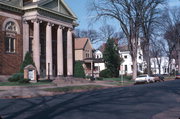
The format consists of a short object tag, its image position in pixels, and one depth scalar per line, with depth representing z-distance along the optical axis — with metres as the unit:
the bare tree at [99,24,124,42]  89.44
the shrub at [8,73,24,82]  35.31
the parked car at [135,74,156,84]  40.75
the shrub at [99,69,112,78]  58.91
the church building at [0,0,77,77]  39.78
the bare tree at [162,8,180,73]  62.34
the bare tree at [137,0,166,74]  43.06
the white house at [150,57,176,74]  97.16
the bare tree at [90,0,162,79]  42.84
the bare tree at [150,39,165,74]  72.69
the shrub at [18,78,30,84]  31.95
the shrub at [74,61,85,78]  48.17
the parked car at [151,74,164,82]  46.38
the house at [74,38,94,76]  62.88
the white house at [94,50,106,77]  72.75
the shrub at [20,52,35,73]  38.53
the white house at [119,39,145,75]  84.94
